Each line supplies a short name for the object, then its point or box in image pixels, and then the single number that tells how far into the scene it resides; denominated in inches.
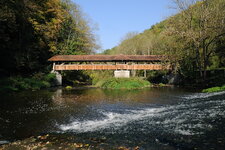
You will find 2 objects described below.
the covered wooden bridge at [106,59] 1023.0
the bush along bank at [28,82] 677.2
